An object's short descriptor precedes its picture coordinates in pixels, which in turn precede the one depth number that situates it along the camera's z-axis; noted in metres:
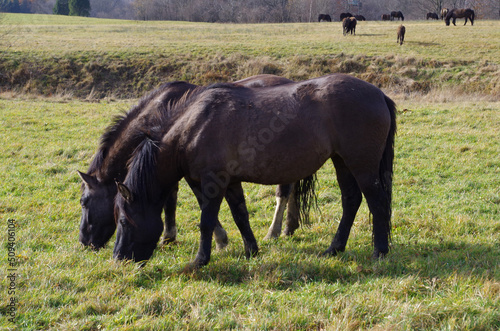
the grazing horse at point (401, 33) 29.53
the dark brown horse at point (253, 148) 4.39
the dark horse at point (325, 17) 58.77
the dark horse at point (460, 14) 43.82
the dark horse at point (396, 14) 57.00
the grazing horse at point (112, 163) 4.86
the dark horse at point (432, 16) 57.91
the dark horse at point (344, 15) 54.44
